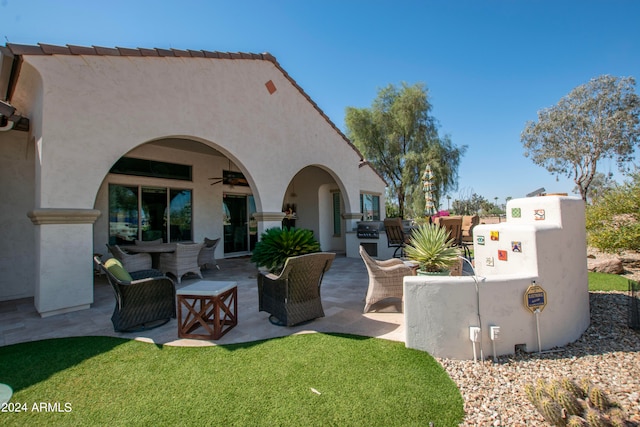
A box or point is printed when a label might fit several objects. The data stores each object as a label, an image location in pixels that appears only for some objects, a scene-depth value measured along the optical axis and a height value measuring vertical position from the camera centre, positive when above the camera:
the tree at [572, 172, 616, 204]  22.55 +3.09
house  4.62 +1.88
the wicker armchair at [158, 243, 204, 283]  6.60 -0.71
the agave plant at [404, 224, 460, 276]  3.94 -0.45
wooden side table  3.57 -1.02
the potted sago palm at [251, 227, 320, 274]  4.88 -0.35
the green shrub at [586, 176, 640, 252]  6.76 -0.08
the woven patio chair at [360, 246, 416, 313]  4.46 -0.89
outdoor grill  9.95 -0.16
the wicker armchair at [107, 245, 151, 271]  6.09 -0.59
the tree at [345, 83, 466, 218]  18.50 +5.50
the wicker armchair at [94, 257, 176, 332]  3.76 -0.94
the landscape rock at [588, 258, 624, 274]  6.84 -1.20
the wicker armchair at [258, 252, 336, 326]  3.82 -0.89
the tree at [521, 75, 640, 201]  19.73 +6.60
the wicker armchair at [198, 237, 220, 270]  7.46 -0.64
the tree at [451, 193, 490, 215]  22.06 +1.31
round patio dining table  6.68 -0.42
